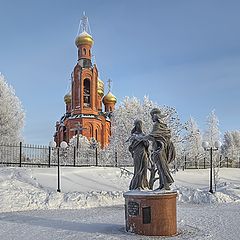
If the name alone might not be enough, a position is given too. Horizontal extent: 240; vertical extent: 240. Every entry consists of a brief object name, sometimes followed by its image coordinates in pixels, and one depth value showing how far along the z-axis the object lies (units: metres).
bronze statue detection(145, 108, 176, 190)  8.14
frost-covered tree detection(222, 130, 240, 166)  63.50
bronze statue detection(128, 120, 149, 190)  8.37
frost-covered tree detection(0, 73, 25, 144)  33.00
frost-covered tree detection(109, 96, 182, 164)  32.34
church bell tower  46.28
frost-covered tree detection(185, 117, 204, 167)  37.96
